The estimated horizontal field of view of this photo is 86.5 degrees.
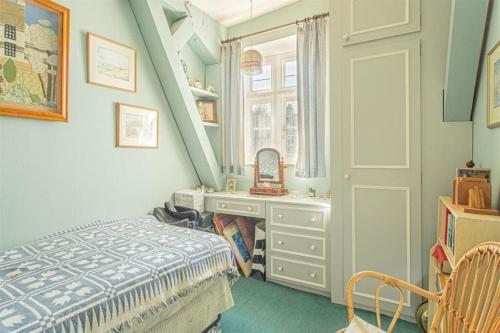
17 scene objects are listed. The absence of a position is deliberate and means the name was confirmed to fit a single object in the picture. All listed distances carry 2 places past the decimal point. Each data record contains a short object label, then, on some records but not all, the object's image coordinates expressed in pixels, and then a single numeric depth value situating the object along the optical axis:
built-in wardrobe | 1.91
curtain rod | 2.79
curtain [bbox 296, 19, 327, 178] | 2.81
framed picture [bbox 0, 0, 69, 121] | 1.71
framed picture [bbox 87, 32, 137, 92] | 2.17
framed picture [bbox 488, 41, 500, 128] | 1.35
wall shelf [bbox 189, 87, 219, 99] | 3.11
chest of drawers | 2.37
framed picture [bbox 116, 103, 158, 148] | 2.40
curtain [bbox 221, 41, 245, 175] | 3.32
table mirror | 2.94
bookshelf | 1.19
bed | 1.06
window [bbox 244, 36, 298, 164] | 3.16
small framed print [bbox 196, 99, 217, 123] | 3.36
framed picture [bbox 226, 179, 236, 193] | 3.30
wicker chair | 0.95
